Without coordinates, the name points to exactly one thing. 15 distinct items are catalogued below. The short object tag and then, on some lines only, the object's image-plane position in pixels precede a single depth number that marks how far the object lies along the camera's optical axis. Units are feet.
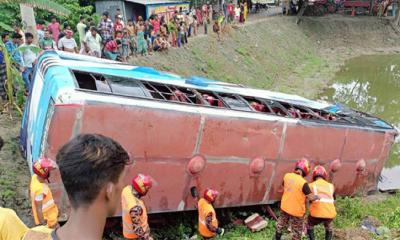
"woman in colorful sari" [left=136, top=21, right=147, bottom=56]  47.01
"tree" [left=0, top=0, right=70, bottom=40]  26.55
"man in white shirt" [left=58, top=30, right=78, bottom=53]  37.06
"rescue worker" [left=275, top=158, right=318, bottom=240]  20.80
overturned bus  19.26
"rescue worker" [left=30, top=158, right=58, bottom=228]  16.92
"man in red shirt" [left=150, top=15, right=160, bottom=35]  51.13
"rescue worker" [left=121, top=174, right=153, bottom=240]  17.43
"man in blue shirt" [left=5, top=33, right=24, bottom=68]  31.76
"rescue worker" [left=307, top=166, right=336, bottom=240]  21.29
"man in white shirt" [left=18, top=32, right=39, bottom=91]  30.43
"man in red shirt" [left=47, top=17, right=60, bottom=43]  40.83
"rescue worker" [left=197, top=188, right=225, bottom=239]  20.12
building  61.67
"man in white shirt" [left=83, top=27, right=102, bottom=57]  38.42
